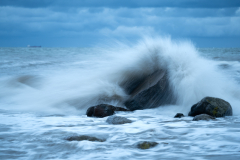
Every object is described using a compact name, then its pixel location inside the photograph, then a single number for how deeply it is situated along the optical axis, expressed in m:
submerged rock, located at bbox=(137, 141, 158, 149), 5.12
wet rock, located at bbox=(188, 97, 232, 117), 7.67
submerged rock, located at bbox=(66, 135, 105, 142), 5.54
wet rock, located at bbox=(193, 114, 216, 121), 7.27
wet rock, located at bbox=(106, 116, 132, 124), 7.05
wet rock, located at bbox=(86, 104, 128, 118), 8.01
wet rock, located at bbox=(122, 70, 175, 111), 9.05
